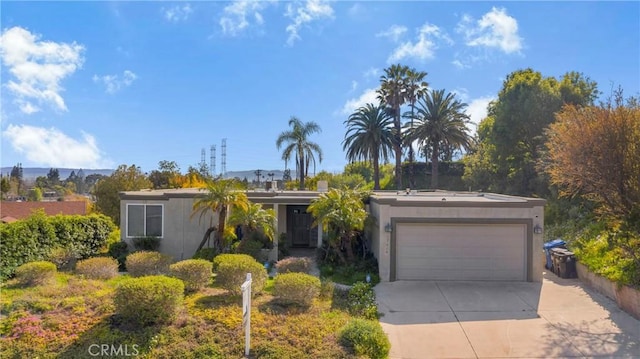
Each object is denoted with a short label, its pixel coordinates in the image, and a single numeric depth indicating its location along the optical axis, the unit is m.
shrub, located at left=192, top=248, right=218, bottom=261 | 13.02
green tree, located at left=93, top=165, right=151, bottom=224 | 22.44
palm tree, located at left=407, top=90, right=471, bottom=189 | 31.25
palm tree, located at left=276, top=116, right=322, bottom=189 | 34.44
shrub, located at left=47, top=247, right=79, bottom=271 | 12.30
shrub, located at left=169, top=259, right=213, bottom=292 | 9.00
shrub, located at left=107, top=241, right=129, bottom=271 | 13.64
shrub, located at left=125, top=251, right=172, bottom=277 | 11.07
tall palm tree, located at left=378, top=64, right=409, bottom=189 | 33.78
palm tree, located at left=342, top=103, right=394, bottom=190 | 32.47
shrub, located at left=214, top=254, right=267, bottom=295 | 8.70
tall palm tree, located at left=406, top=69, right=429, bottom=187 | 34.59
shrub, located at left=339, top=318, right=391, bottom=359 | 6.83
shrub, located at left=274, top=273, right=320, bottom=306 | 8.43
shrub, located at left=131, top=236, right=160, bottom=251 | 14.26
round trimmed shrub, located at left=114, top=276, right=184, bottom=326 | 7.29
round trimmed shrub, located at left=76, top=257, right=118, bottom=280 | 10.91
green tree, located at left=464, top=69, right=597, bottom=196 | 22.80
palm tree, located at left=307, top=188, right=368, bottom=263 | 12.20
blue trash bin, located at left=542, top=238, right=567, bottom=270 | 13.27
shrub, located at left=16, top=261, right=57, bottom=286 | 9.99
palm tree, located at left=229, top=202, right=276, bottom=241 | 12.95
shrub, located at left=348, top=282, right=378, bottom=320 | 8.68
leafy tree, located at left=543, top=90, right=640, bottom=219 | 10.47
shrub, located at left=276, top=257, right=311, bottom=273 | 11.66
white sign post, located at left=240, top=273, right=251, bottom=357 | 6.65
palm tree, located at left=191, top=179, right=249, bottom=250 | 12.88
